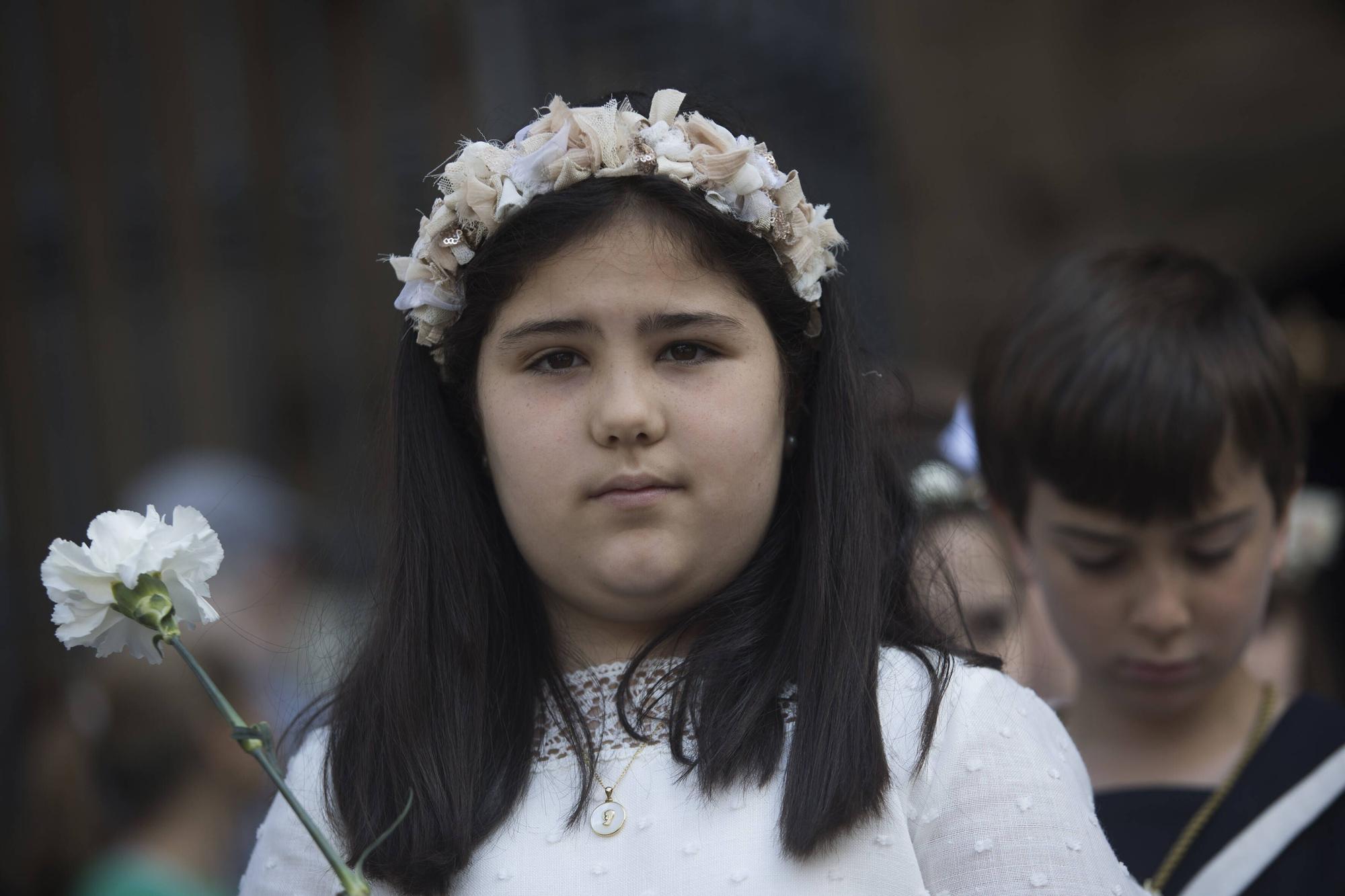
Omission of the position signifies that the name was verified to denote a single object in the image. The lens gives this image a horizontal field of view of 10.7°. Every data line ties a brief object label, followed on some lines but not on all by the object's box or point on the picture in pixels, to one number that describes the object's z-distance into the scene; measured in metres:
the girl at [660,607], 3.08
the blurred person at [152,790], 3.64
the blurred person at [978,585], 3.21
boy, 3.32
